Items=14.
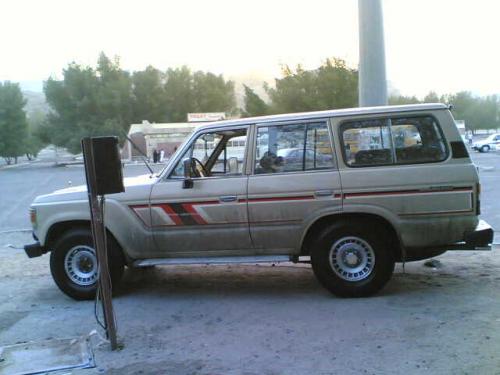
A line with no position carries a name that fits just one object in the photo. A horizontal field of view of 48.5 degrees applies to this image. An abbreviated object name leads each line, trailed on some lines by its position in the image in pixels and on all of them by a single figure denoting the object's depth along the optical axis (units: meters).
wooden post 5.04
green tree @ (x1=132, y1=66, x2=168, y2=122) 79.62
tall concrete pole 9.64
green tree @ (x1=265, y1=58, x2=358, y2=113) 53.59
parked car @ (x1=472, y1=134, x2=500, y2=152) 52.16
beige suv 6.11
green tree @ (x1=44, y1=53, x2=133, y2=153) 72.50
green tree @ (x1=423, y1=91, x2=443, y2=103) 89.81
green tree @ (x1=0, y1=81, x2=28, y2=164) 72.88
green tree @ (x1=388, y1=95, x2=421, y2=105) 62.16
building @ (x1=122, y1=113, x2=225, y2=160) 58.62
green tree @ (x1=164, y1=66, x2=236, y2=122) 83.12
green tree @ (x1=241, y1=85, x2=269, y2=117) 63.56
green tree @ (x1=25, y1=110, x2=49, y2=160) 75.75
